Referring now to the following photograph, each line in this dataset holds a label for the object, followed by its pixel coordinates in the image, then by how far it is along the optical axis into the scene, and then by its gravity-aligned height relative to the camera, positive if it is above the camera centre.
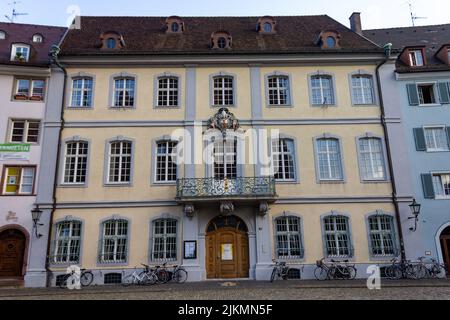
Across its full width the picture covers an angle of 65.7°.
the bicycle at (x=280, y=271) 15.08 -0.86
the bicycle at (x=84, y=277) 14.99 -0.91
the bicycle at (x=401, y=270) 15.15 -0.97
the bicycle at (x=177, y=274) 15.11 -0.88
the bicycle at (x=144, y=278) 14.68 -0.97
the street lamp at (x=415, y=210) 15.66 +1.60
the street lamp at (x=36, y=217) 15.25 +1.69
